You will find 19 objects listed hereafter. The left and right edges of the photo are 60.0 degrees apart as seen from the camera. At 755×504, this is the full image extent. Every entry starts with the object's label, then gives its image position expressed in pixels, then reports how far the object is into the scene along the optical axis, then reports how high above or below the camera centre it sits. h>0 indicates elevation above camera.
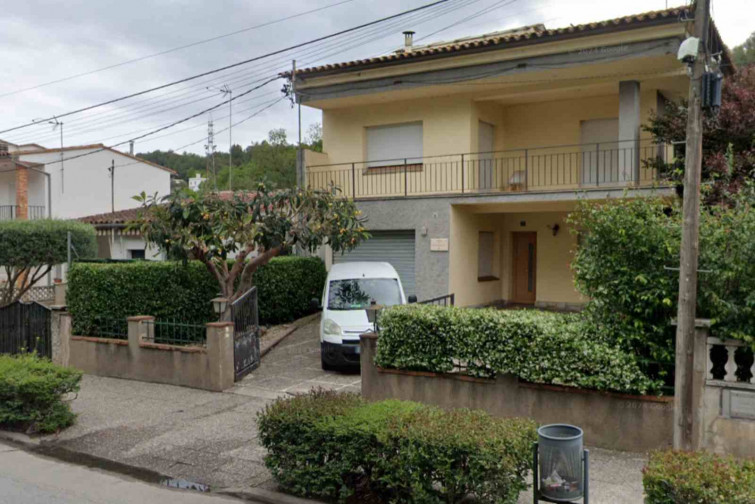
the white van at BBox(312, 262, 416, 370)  11.58 -1.19
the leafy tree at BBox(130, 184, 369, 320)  12.61 +0.28
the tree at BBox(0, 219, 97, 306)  16.89 -0.17
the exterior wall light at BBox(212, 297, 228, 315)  12.62 -1.27
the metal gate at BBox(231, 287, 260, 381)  11.55 -1.73
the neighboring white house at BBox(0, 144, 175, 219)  28.52 +2.62
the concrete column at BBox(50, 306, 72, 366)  12.95 -1.95
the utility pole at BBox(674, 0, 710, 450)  6.23 +0.22
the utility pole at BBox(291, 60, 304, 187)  17.73 +2.37
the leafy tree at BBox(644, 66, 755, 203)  11.34 +2.05
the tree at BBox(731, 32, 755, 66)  28.20 +9.55
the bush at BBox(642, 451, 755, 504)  4.43 -1.66
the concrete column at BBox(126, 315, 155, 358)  12.02 -1.74
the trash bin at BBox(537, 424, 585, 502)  5.08 -1.77
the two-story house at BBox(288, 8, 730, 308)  14.63 +2.46
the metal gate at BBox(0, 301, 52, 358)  13.13 -1.82
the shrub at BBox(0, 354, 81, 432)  8.57 -2.10
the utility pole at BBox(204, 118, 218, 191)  38.42 +5.94
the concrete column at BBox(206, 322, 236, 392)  11.05 -1.97
